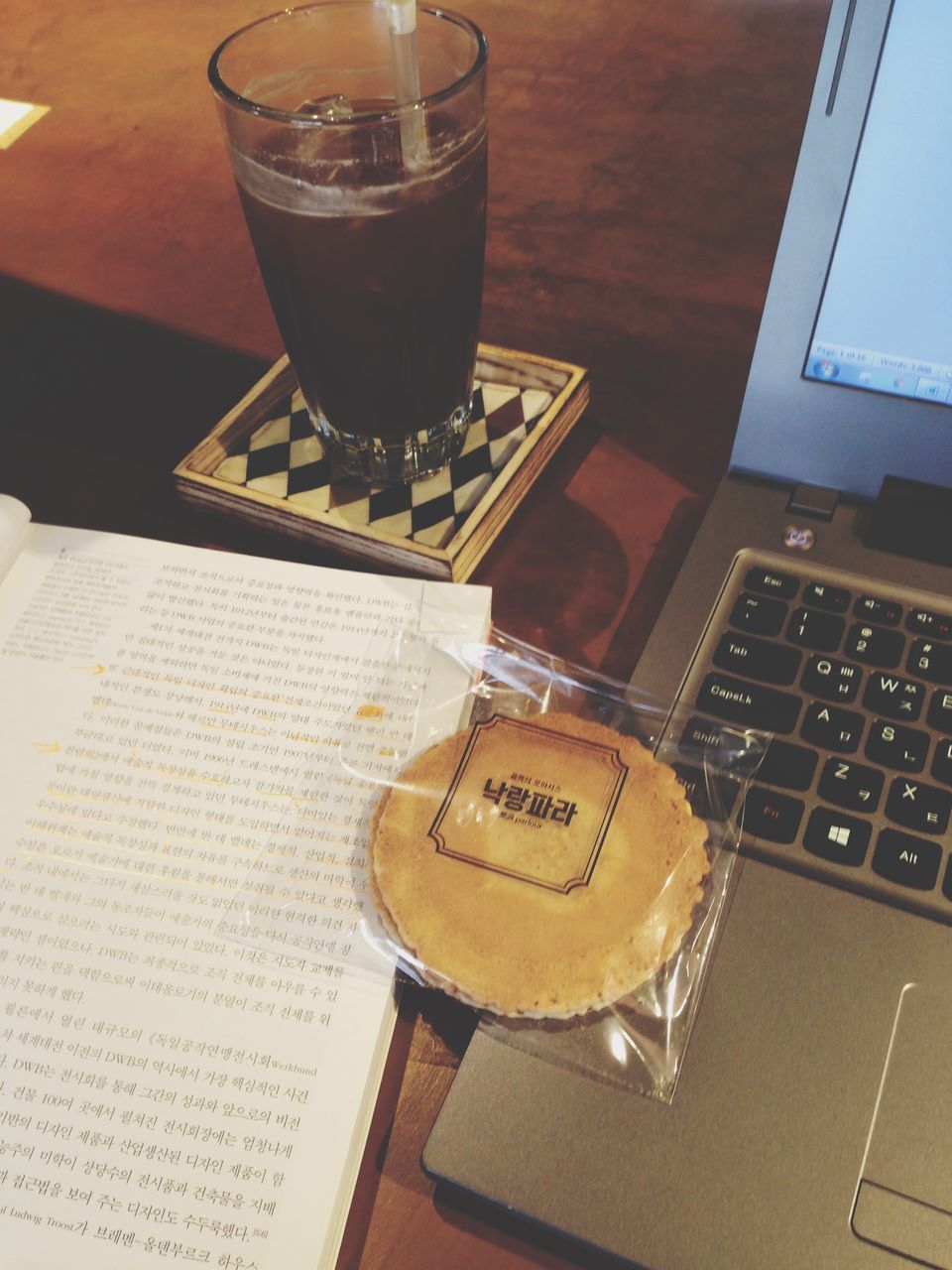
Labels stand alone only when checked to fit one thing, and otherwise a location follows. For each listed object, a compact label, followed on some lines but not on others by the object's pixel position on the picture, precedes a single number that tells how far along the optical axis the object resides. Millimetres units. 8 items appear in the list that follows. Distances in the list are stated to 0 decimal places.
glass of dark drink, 437
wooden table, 510
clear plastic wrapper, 347
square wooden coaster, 514
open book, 330
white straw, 418
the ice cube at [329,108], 466
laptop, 321
